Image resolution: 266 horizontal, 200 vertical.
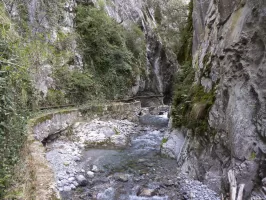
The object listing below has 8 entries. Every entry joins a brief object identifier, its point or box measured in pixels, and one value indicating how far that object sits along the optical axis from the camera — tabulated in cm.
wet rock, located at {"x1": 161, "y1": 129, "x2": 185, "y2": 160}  782
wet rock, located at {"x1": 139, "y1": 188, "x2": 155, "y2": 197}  539
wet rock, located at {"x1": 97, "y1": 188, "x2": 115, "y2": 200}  525
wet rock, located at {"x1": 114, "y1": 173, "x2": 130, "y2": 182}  617
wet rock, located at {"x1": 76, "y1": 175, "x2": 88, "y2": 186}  587
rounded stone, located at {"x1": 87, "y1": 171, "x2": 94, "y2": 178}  639
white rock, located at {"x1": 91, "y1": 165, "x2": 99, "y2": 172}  675
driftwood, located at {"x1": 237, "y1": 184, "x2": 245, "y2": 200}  423
